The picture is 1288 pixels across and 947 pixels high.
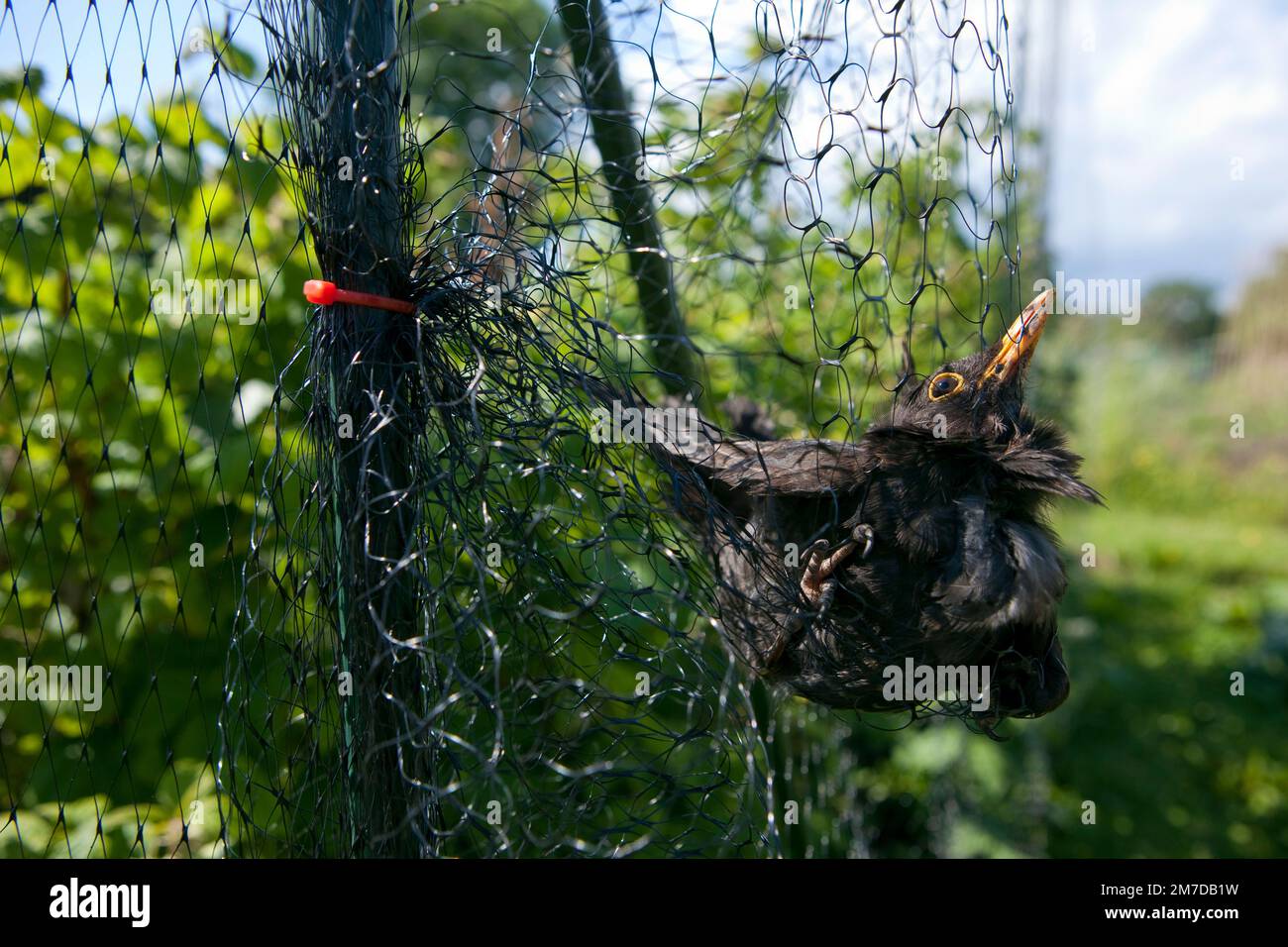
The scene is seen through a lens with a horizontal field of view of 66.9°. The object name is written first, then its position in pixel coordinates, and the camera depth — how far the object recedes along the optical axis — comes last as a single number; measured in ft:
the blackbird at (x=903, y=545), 0.95
